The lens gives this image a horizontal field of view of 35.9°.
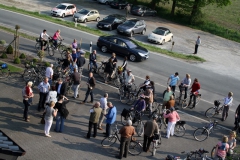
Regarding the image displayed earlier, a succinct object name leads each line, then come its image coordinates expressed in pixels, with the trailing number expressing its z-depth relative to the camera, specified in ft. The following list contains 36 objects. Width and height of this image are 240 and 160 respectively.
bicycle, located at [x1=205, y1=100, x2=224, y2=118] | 63.38
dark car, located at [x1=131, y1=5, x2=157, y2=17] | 152.46
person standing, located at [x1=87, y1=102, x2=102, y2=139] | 48.37
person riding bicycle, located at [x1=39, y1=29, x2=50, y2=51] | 77.71
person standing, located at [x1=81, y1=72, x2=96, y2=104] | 59.21
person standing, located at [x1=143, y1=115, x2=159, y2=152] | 47.26
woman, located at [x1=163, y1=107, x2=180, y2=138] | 52.07
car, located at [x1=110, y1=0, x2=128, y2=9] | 159.12
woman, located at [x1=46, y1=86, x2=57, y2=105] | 52.19
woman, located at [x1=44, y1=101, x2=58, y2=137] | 47.63
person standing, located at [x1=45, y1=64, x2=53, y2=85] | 60.08
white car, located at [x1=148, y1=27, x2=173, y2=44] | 115.75
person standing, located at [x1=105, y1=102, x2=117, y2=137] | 49.47
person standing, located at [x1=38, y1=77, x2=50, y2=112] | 53.94
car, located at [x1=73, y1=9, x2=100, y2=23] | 124.57
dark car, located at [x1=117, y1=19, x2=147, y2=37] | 115.55
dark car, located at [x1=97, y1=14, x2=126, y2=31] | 119.14
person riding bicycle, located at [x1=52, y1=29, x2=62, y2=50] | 79.87
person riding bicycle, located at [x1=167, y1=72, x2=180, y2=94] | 67.26
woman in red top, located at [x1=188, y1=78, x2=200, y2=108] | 64.93
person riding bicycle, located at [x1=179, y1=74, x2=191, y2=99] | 66.39
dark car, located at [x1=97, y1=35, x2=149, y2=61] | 86.63
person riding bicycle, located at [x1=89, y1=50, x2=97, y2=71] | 72.00
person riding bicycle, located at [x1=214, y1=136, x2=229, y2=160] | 46.44
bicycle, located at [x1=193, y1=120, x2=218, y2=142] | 54.75
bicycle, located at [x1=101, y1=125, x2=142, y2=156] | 48.37
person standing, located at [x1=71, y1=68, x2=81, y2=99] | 59.88
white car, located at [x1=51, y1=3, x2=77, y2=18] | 126.93
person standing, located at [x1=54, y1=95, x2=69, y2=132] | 48.98
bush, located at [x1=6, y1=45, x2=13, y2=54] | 75.97
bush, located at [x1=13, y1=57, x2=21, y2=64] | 71.82
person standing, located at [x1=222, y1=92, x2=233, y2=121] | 60.90
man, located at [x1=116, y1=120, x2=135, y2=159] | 45.21
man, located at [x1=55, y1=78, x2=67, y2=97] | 55.52
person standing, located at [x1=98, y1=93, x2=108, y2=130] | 52.60
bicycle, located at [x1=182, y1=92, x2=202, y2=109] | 65.70
